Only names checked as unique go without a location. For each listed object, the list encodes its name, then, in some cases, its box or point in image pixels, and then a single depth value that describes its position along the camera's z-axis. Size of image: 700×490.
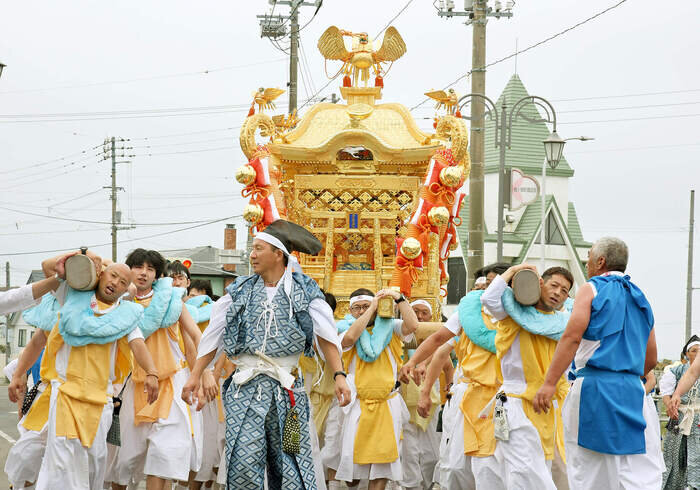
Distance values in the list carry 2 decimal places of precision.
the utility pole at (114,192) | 52.97
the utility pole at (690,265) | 40.47
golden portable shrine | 14.76
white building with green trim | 40.47
